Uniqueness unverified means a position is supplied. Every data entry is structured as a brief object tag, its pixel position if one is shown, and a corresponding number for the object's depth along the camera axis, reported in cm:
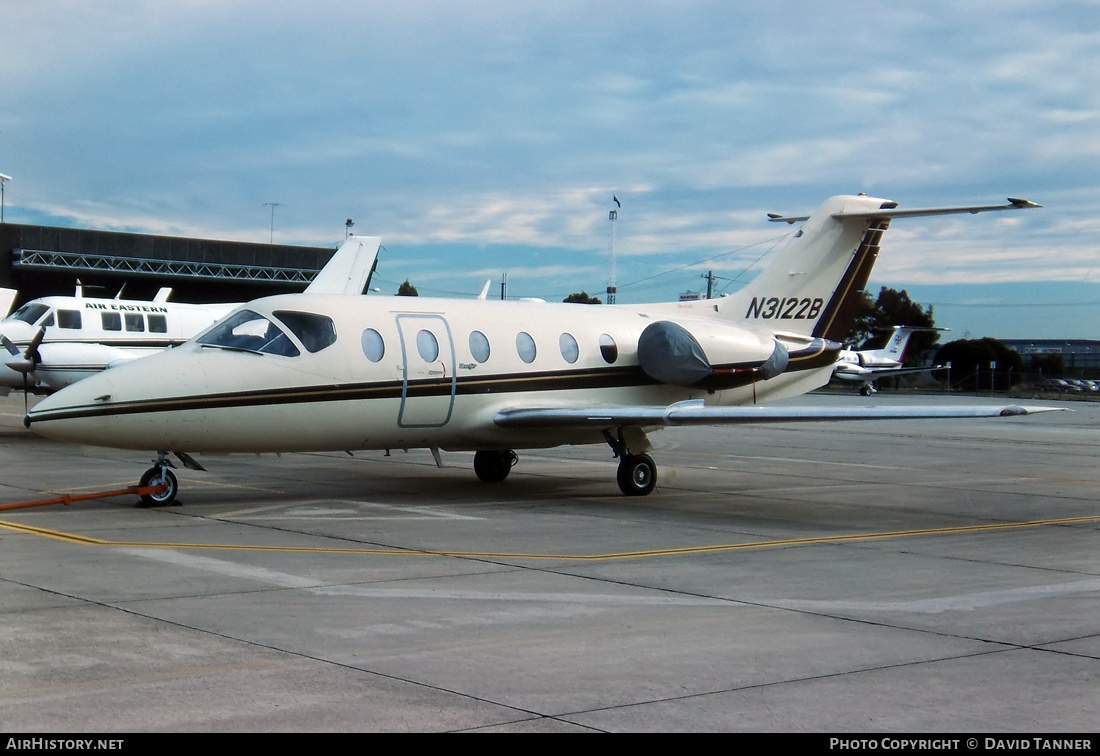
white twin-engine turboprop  2527
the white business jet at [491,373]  1396
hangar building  6688
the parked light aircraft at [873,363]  7225
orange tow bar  1400
